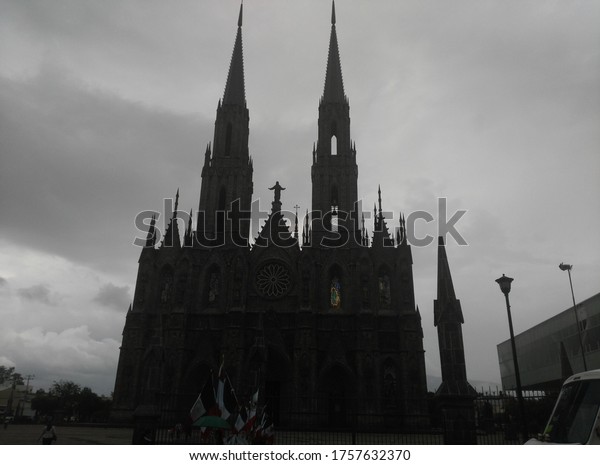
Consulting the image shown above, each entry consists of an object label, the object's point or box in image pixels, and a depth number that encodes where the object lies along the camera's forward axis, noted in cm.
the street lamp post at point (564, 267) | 2833
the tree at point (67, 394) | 5350
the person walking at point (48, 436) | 1491
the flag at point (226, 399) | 1258
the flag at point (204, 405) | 1245
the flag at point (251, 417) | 1317
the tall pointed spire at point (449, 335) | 1417
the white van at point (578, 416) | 762
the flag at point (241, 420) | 1316
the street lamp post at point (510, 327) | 1406
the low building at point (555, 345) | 4225
